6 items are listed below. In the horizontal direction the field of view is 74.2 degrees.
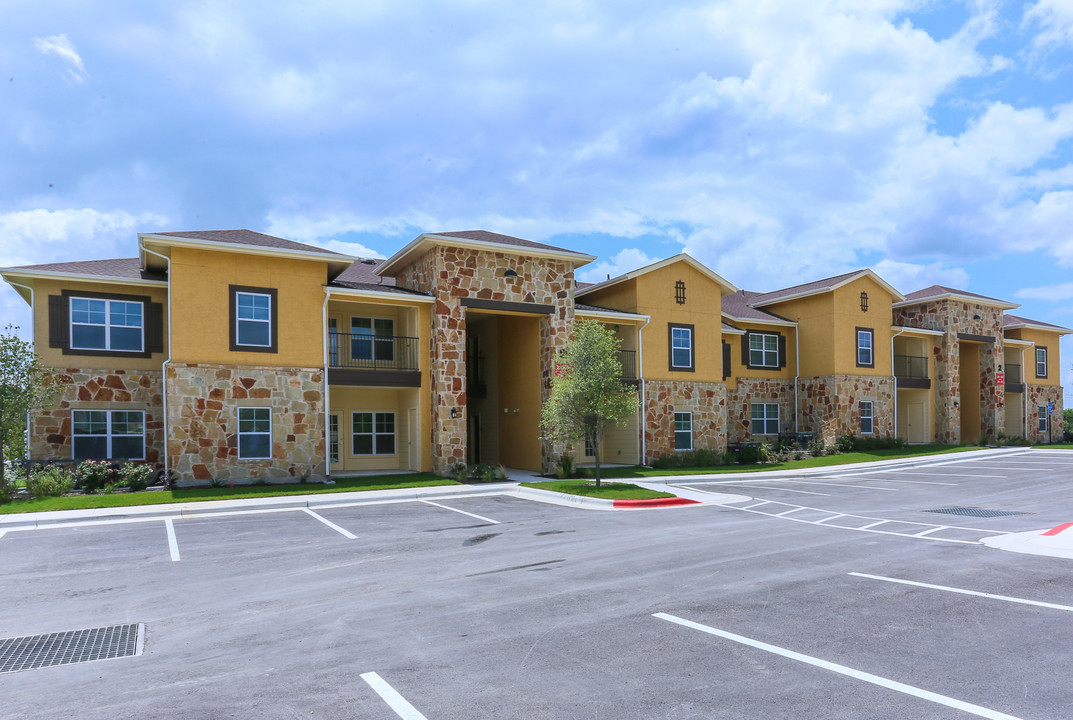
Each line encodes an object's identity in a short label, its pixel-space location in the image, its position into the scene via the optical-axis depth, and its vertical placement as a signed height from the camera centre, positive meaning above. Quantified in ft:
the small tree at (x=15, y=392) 56.65 +0.33
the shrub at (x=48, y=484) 56.44 -7.10
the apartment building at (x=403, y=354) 65.92 +3.96
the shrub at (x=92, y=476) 59.67 -6.86
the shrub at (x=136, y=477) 60.59 -7.15
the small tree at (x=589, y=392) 66.64 -0.50
